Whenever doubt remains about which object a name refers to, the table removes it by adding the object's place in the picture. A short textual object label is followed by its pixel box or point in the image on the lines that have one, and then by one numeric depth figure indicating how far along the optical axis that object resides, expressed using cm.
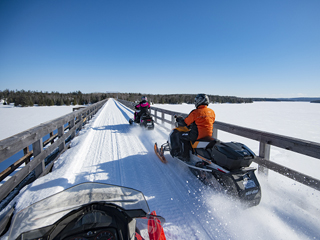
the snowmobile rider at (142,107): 796
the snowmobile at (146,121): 731
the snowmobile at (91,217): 111
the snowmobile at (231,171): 214
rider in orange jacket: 306
